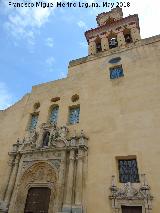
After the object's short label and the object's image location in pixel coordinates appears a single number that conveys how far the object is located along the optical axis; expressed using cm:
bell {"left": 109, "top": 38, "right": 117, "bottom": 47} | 1740
